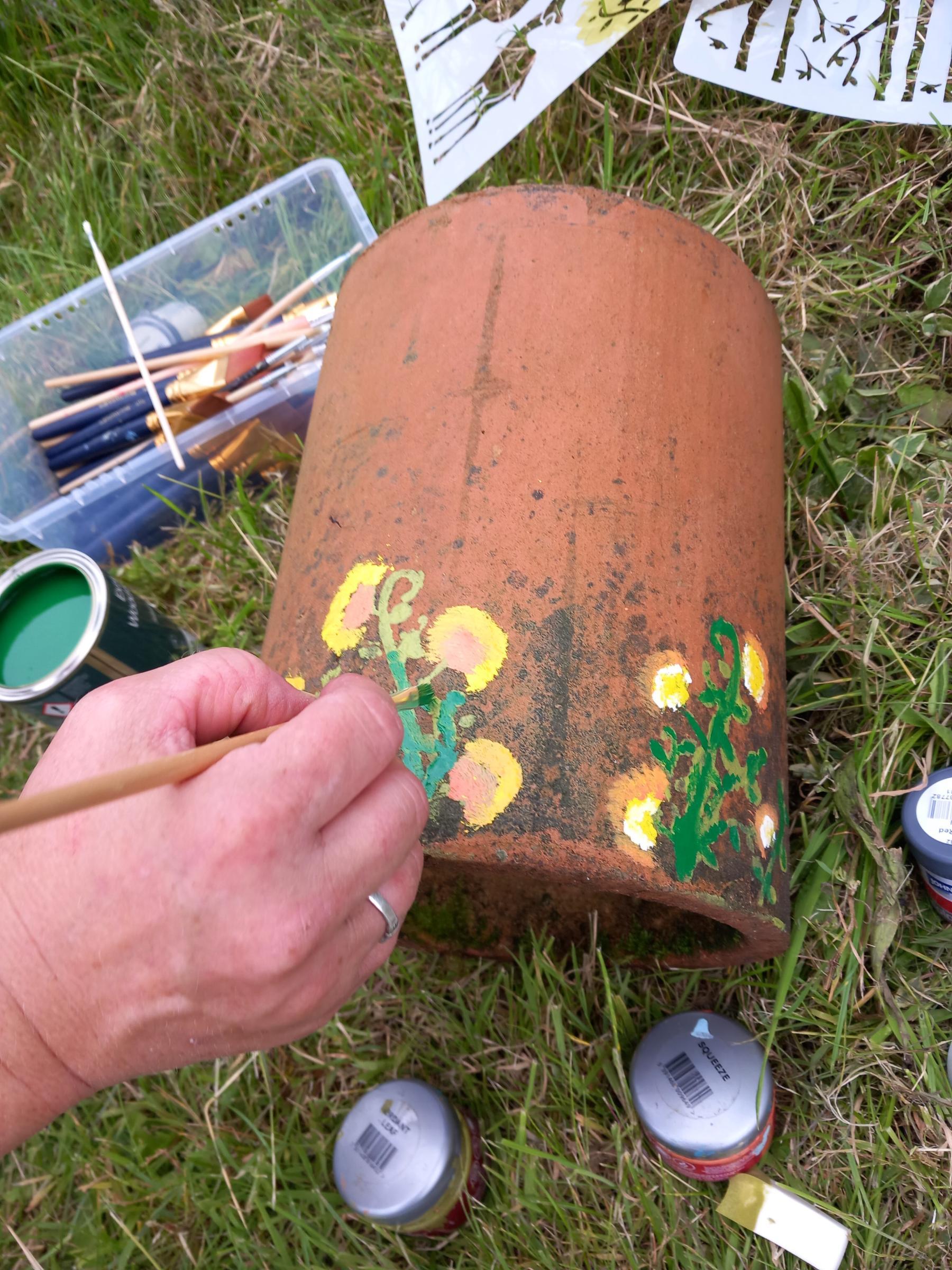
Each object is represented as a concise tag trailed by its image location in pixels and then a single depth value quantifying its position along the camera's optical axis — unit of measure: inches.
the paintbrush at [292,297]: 23.1
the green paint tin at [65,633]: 17.6
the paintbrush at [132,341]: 21.4
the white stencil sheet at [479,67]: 19.5
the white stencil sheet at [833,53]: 18.5
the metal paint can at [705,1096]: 14.7
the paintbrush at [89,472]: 22.9
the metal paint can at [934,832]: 14.8
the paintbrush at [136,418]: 22.4
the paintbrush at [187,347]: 22.8
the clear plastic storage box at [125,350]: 22.4
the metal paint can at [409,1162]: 15.1
